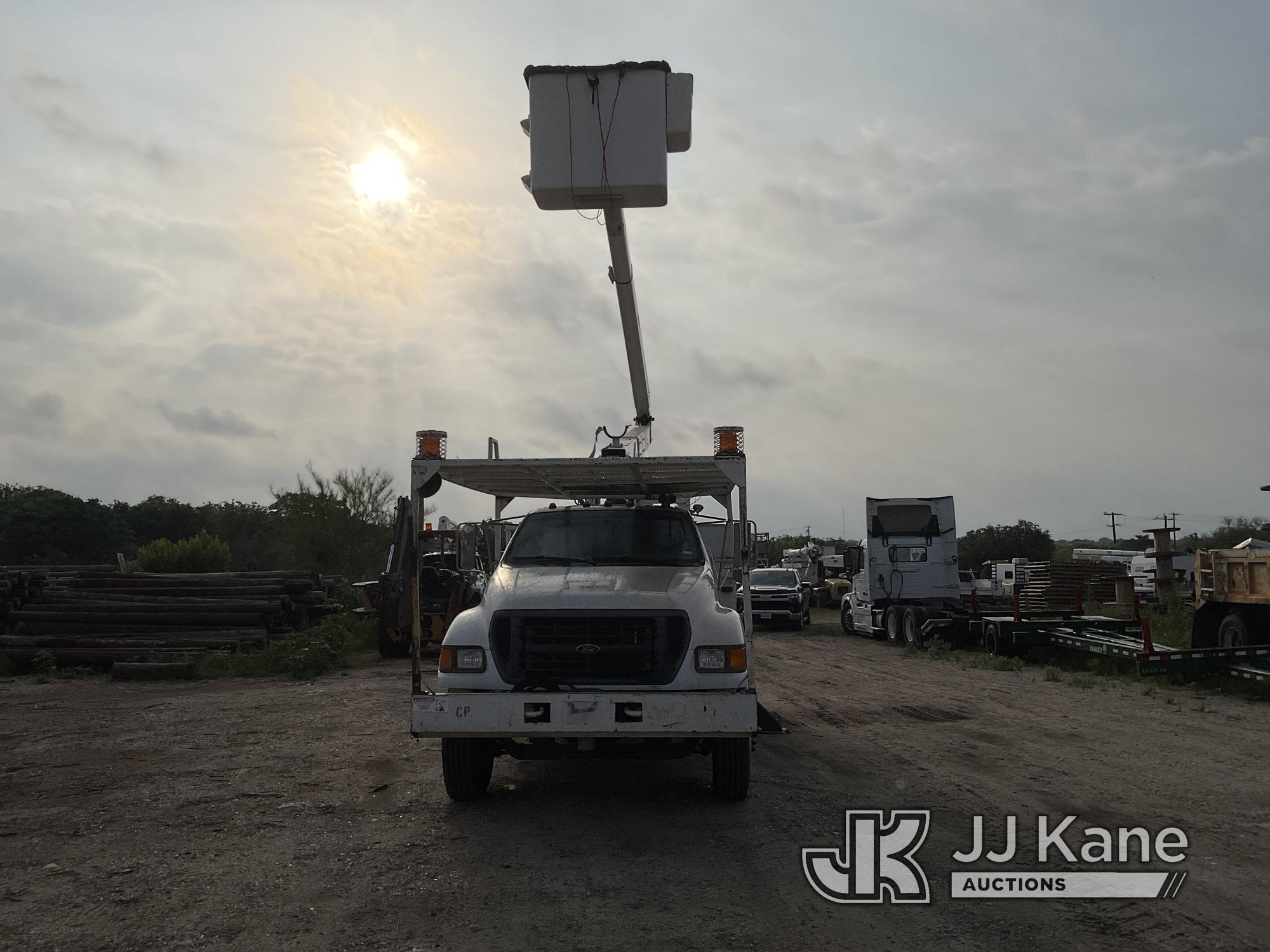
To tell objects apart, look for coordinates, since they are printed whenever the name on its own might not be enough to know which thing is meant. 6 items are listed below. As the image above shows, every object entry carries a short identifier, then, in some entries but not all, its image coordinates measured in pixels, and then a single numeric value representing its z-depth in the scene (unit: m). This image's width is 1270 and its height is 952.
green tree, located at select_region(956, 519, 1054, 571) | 77.88
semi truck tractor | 22.30
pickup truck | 27.05
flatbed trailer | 12.74
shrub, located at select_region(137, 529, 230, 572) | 29.78
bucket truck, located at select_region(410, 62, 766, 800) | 6.28
